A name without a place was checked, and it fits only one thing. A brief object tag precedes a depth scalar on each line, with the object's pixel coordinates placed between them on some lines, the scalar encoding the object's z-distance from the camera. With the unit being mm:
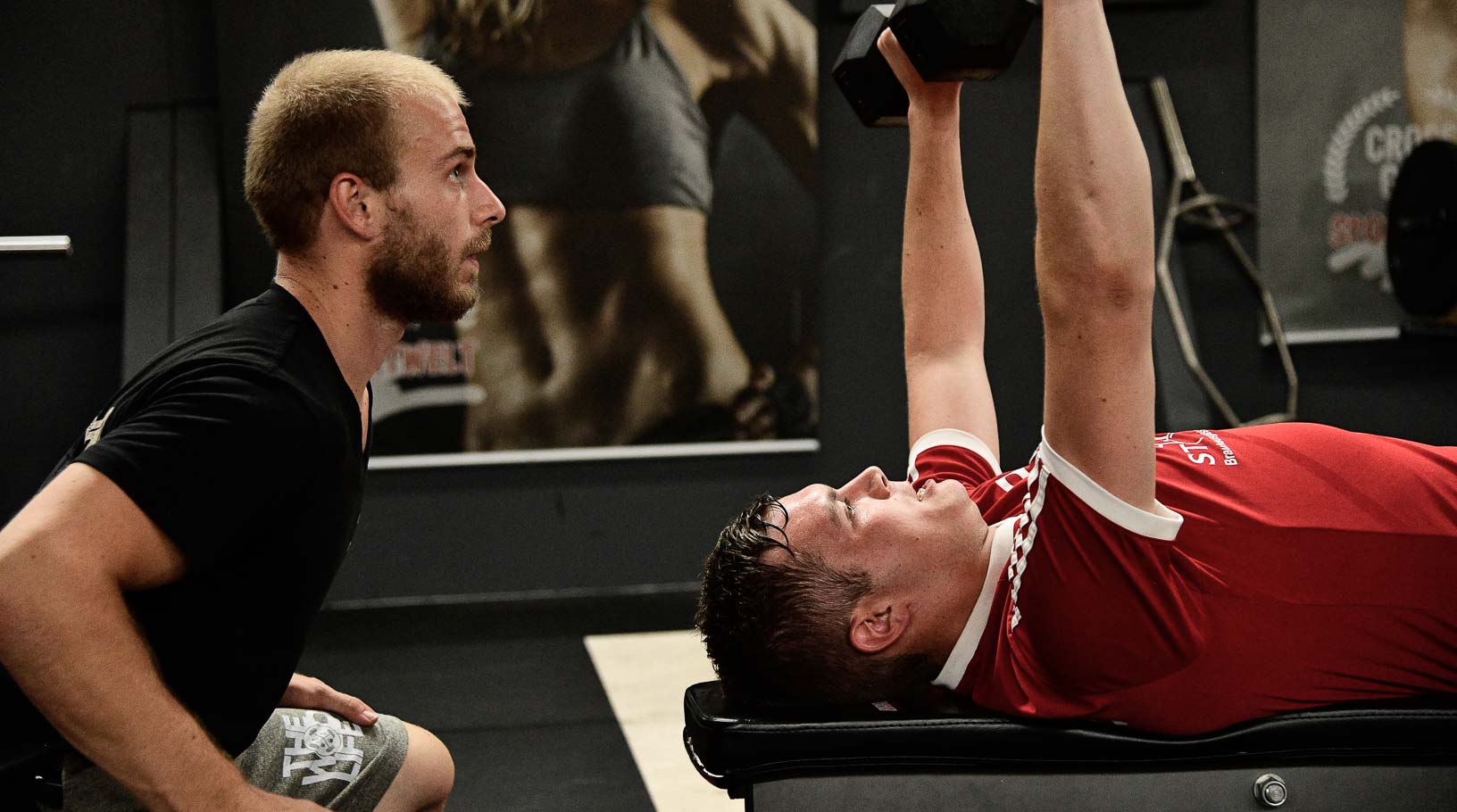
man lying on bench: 1355
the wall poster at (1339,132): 4230
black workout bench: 1477
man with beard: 1209
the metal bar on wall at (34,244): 3148
